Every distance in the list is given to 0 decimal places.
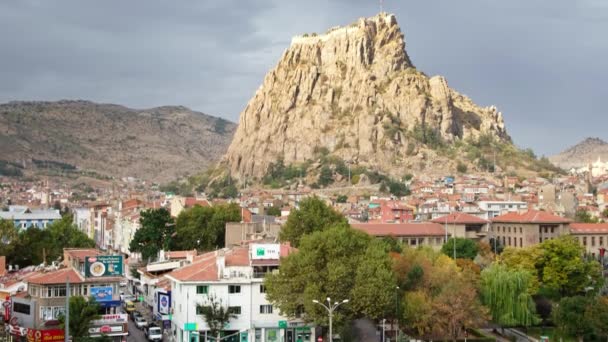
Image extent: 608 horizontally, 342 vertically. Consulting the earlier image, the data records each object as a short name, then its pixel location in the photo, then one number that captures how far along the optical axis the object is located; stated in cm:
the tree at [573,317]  7081
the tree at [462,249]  10206
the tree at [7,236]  9662
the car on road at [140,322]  7169
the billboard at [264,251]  6662
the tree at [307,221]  8400
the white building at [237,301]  6378
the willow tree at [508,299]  7512
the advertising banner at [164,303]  6931
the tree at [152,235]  10475
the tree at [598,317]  7012
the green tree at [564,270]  8550
